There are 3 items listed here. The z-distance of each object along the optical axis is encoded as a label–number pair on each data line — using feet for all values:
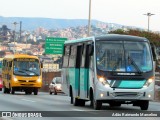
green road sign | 225.76
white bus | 77.10
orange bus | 147.64
